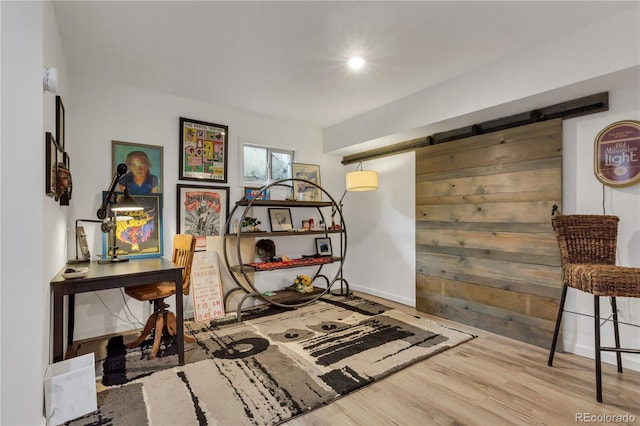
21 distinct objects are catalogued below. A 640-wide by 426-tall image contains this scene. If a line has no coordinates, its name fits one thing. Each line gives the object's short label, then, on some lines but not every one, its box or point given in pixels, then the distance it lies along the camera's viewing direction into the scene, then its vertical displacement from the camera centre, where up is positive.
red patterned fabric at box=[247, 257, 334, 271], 3.54 -0.61
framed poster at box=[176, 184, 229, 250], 3.42 +0.03
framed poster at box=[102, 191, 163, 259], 3.03 -0.19
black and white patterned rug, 1.80 -1.15
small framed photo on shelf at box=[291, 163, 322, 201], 4.25 +0.44
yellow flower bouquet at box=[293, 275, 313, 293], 3.99 -0.93
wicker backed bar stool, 2.06 -0.26
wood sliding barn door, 2.71 -0.17
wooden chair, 2.48 -0.66
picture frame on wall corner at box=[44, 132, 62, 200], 1.69 +0.27
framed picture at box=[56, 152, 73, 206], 2.02 +0.22
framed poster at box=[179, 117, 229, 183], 3.44 +0.73
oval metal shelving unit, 3.51 -0.61
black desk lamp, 2.56 +0.04
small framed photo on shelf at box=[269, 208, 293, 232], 4.07 -0.08
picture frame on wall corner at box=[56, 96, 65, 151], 2.08 +0.64
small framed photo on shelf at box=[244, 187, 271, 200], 3.78 +0.25
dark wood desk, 1.86 -0.46
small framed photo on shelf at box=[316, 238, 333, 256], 4.54 -0.49
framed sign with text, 2.26 +0.46
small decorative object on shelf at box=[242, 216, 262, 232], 3.70 -0.13
